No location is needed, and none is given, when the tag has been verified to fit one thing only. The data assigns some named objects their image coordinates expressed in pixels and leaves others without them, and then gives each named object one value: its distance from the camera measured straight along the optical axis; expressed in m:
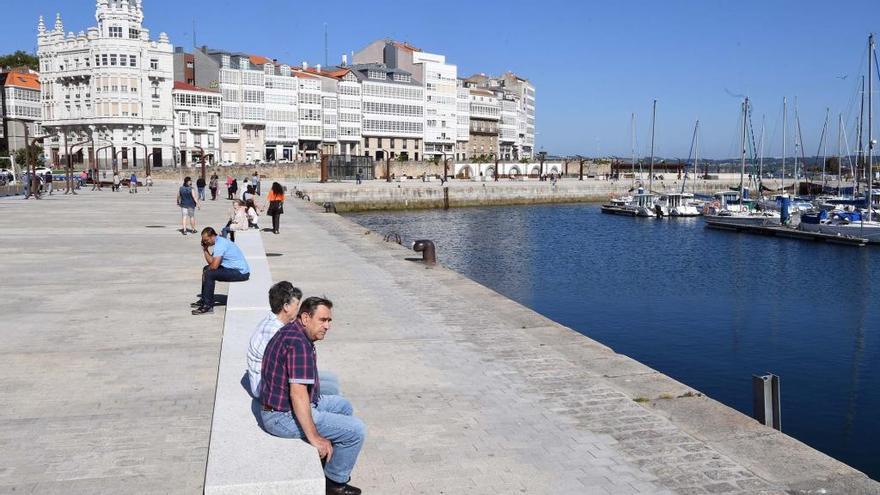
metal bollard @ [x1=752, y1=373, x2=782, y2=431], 8.64
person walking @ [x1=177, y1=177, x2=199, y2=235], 25.58
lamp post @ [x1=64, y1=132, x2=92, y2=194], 55.01
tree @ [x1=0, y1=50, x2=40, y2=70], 123.13
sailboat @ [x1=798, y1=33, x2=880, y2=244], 45.53
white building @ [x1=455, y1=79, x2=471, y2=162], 133.75
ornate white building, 93.88
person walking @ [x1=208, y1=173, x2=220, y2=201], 48.78
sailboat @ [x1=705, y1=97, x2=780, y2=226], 55.44
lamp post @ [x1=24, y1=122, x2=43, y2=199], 47.56
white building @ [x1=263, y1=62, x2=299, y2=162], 106.06
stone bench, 5.39
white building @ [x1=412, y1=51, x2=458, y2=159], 126.25
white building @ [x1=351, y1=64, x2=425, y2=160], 117.31
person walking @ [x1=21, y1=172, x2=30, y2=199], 47.78
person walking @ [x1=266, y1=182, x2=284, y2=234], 25.75
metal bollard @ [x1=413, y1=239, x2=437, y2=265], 19.94
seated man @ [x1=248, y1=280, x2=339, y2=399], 6.71
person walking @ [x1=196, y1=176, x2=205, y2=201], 45.11
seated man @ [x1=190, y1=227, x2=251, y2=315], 12.84
